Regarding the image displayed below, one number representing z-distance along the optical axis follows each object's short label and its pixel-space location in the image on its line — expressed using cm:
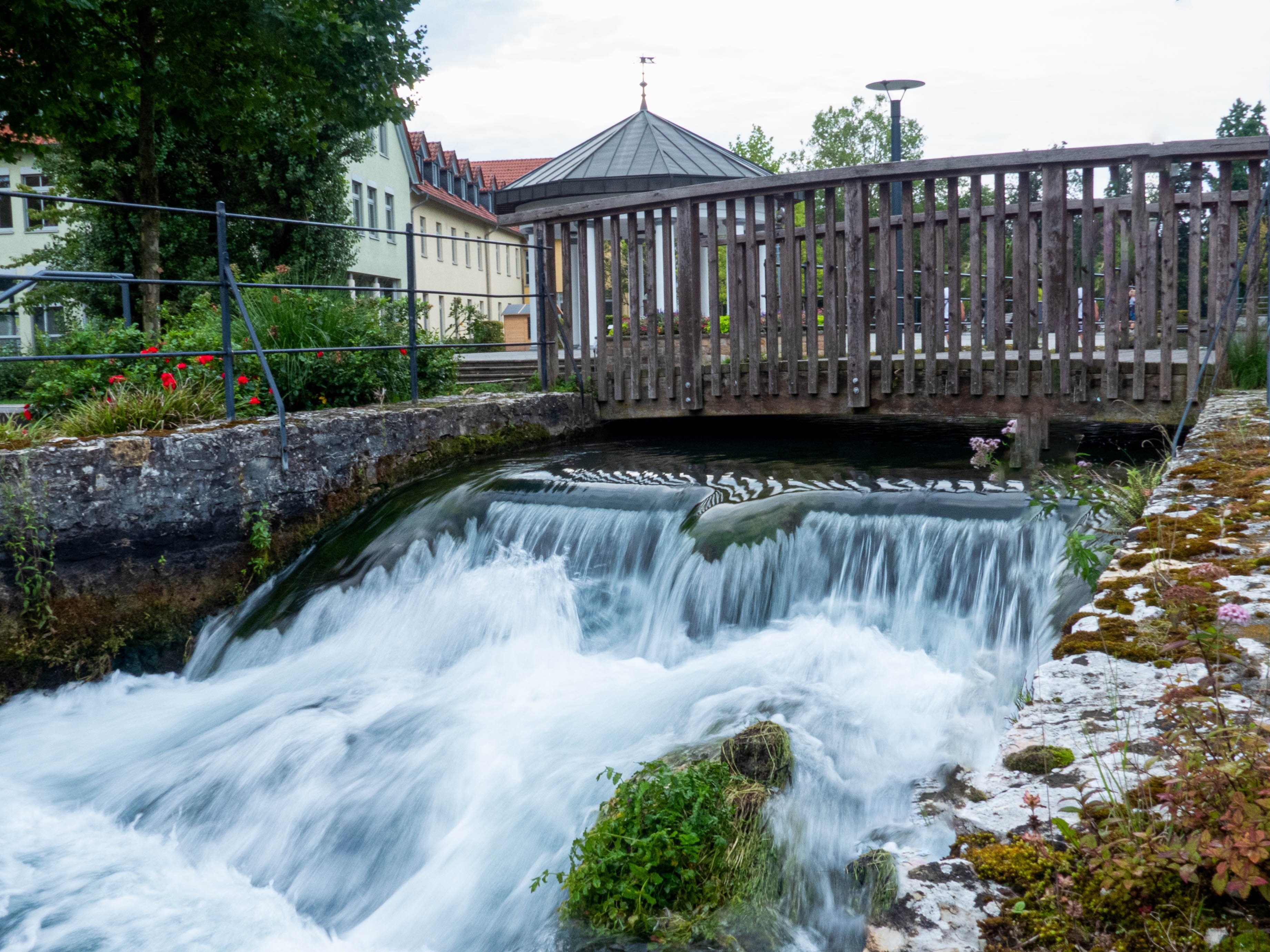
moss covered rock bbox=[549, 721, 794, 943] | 293
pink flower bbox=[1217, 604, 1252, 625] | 184
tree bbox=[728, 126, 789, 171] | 5266
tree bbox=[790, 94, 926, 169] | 5962
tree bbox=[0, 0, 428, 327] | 1035
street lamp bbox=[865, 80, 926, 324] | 1513
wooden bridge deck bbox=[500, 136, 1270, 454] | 709
